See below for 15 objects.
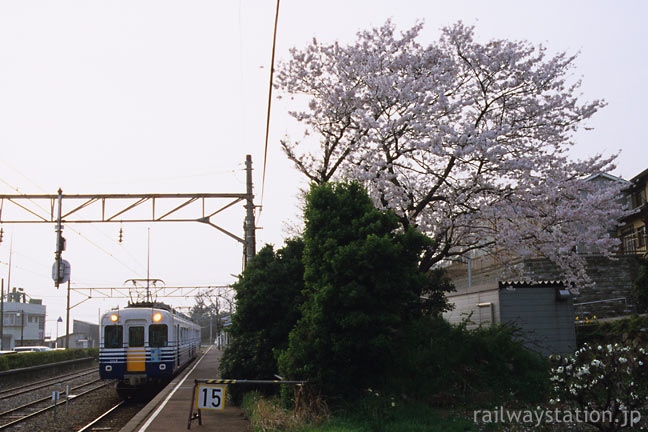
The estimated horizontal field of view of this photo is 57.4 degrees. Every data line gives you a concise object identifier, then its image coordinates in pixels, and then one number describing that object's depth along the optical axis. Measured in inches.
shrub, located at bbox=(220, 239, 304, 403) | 588.4
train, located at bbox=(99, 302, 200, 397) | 786.8
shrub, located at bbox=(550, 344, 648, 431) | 328.8
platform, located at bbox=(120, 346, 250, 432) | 475.8
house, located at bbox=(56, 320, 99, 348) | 3577.5
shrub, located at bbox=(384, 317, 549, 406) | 459.8
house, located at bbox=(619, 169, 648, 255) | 1202.0
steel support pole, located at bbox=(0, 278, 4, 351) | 1797.5
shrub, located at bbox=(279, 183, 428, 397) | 422.6
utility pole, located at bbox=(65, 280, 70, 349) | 1745.7
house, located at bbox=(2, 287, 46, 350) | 2866.6
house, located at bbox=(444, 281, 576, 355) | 567.3
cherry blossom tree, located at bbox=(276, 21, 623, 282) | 623.8
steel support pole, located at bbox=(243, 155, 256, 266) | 741.9
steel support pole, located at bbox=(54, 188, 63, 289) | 728.3
